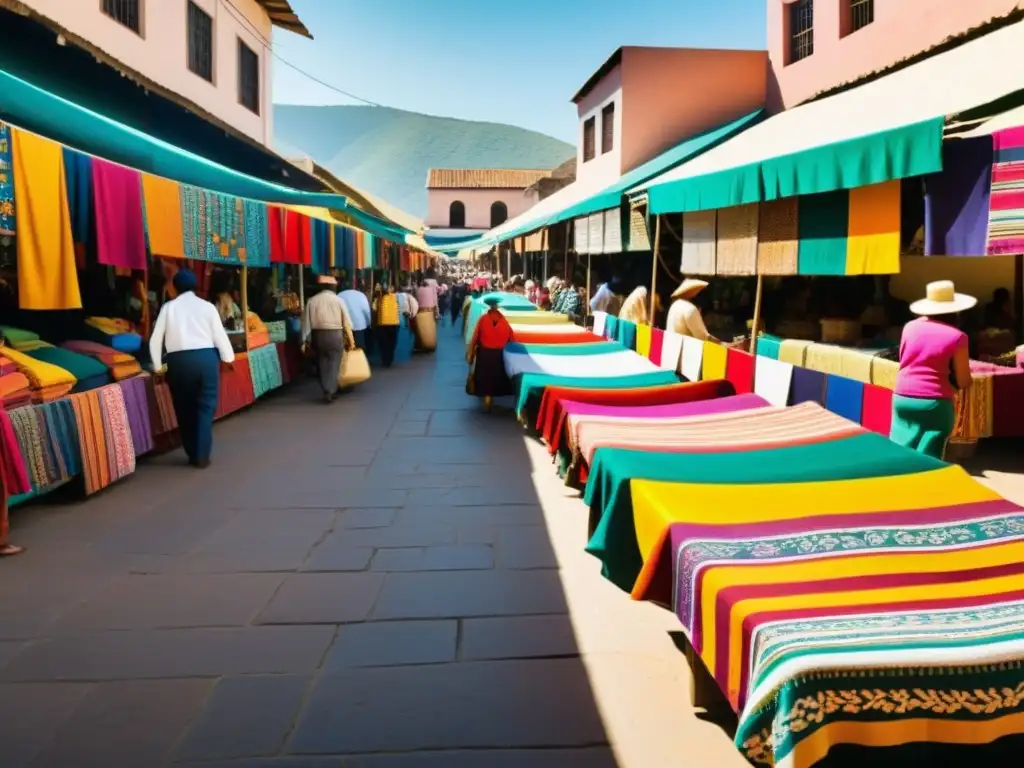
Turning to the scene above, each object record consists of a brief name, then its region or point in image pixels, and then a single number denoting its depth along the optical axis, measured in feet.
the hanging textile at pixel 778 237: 23.93
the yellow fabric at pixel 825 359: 27.68
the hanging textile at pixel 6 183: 15.25
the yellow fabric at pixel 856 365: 25.80
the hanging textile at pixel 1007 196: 15.81
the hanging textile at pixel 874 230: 19.49
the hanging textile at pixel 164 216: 21.33
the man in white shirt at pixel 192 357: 22.93
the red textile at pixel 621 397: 19.77
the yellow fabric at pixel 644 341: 30.99
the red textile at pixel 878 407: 18.79
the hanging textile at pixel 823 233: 21.43
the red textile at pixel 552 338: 34.61
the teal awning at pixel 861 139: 18.03
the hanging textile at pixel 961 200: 16.52
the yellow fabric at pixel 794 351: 30.16
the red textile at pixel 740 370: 22.09
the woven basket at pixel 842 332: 31.22
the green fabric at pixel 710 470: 11.94
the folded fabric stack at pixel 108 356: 22.04
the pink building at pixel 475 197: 187.62
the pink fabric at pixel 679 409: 17.34
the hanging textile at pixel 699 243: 30.32
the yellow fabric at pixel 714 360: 23.91
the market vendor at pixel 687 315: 28.04
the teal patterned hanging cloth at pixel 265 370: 33.19
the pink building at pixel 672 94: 56.95
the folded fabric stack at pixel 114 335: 23.73
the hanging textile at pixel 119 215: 18.80
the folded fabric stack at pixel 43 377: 18.83
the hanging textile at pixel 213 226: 23.93
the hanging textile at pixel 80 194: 17.85
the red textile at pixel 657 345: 29.25
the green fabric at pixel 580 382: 23.82
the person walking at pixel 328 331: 34.68
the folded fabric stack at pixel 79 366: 20.44
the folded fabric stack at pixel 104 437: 20.16
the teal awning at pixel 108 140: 16.60
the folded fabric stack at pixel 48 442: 18.16
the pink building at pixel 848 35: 33.50
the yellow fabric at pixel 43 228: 15.97
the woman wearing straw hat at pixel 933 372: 17.97
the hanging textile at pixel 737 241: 26.58
